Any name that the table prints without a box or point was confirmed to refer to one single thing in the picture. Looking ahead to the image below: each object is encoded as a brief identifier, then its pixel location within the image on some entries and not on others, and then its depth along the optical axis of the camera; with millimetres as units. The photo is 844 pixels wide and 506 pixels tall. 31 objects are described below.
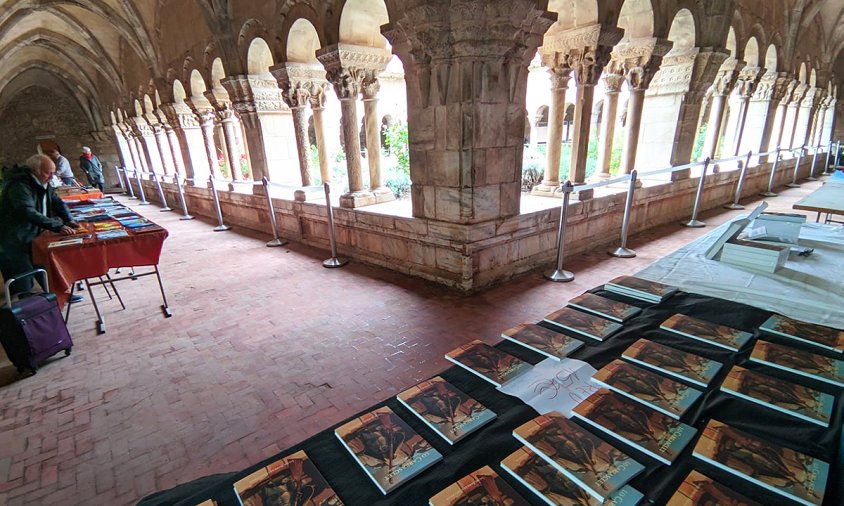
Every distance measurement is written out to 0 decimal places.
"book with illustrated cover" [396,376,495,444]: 1108
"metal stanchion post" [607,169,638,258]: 5156
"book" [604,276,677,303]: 1864
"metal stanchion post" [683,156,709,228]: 6759
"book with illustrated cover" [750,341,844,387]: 1237
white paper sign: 1217
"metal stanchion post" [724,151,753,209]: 8216
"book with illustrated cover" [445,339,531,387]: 1356
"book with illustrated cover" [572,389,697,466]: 989
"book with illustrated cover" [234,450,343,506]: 929
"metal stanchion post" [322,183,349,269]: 5418
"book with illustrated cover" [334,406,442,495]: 978
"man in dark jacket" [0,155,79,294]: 3730
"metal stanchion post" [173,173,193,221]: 10027
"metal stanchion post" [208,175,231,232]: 8352
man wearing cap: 12852
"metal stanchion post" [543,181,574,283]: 4395
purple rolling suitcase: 3014
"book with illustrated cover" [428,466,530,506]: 881
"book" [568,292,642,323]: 1700
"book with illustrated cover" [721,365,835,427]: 1081
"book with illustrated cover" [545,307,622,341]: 1573
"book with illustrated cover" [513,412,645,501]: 905
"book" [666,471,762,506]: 836
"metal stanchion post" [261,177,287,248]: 6727
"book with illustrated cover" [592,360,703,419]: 1138
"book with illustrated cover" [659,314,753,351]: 1449
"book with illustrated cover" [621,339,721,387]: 1268
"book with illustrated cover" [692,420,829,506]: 865
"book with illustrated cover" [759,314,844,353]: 1404
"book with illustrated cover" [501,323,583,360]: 1474
